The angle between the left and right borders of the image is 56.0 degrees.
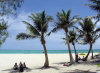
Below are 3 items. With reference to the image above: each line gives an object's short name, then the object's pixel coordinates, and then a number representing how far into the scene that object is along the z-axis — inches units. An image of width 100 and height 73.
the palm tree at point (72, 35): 585.5
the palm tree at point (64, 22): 434.8
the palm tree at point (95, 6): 368.0
